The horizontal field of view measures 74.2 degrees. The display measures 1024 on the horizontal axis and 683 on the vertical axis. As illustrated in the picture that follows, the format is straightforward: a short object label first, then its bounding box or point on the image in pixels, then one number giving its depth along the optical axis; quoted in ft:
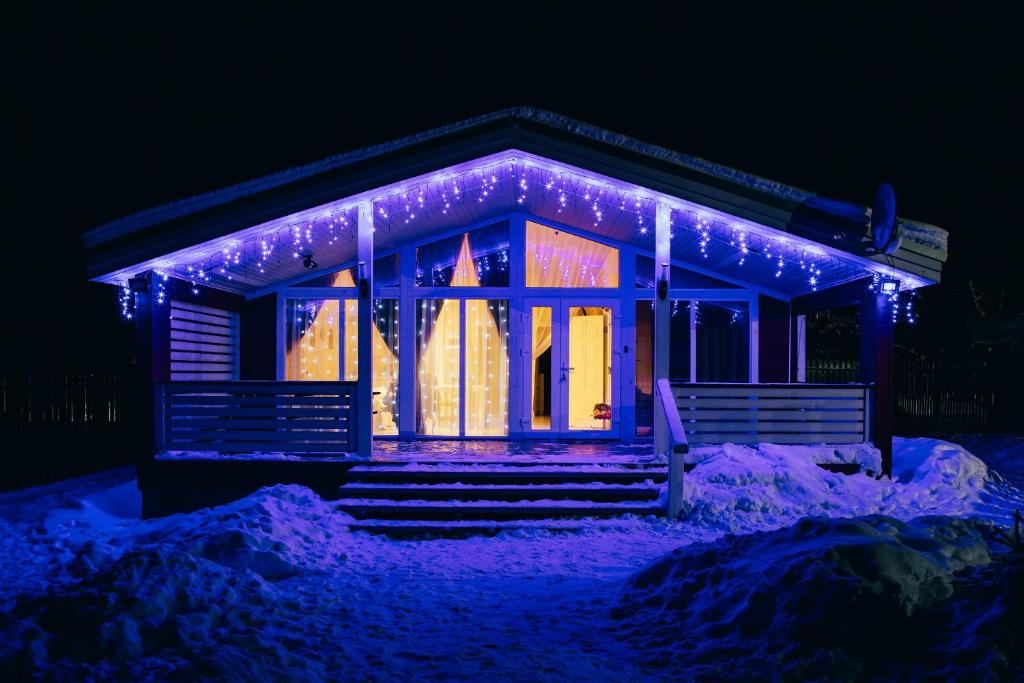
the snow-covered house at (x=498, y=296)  27.94
